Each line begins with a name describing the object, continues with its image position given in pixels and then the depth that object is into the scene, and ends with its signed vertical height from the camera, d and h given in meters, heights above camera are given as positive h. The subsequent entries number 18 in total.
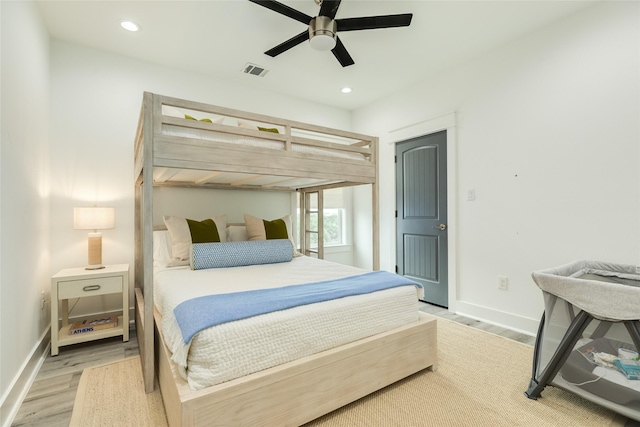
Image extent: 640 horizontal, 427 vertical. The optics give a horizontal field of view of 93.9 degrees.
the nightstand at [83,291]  2.23 -0.58
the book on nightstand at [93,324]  2.41 -0.91
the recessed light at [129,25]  2.42 +1.57
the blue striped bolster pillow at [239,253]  2.44 -0.33
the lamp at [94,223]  2.44 -0.05
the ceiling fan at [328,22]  1.93 +1.31
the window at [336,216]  4.37 -0.02
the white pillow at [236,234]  3.12 -0.19
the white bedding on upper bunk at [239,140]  1.76 +0.50
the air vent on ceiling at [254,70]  3.15 +1.57
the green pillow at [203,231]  2.71 -0.15
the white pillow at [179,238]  2.56 -0.19
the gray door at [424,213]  3.31 +0.01
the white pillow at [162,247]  2.68 -0.29
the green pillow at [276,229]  3.11 -0.15
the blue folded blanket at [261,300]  1.29 -0.43
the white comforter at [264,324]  1.24 -0.54
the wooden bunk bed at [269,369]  1.28 -0.70
